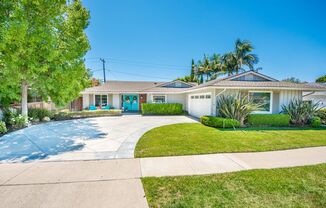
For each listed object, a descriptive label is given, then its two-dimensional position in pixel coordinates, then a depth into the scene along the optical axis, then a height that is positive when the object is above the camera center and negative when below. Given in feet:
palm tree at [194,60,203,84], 112.39 +21.10
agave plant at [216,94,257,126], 31.41 -1.39
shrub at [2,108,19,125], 27.27 -2.63
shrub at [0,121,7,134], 22.77 -4.23
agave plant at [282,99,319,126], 34.65 -2.48
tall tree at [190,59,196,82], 118.60 +23.92
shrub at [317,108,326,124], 37.32 -3.58
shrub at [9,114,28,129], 26.73 -3.77
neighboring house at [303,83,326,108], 54.54 +1.43
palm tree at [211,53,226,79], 103.14 +25.03
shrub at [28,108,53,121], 33.47 -3.03
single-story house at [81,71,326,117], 35.24 +2.42
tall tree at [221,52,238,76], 94.60 +24.66
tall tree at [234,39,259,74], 91.76 +28.39
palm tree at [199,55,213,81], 107.96 +24.60
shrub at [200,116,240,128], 30.14 -4.50
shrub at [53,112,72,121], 39.50 -4.13
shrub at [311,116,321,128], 33.28 -4.78
